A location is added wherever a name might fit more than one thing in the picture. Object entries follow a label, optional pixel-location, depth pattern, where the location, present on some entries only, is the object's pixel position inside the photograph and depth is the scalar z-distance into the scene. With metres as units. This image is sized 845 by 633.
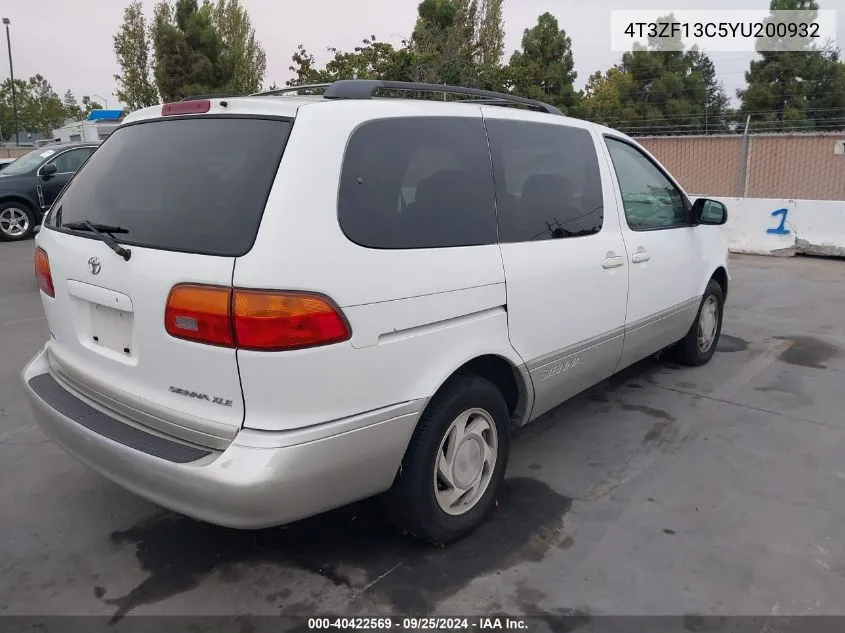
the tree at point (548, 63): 30.20
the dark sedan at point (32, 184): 12.21
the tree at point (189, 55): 27.42
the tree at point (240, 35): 36.78
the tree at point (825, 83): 27.81
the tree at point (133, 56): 33.75
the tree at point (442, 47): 23.02
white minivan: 2.30
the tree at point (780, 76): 28.23
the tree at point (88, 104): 56.89
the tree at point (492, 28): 38.66
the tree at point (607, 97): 29.88
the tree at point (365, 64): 22.92
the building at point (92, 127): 18.95
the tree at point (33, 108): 51.38
